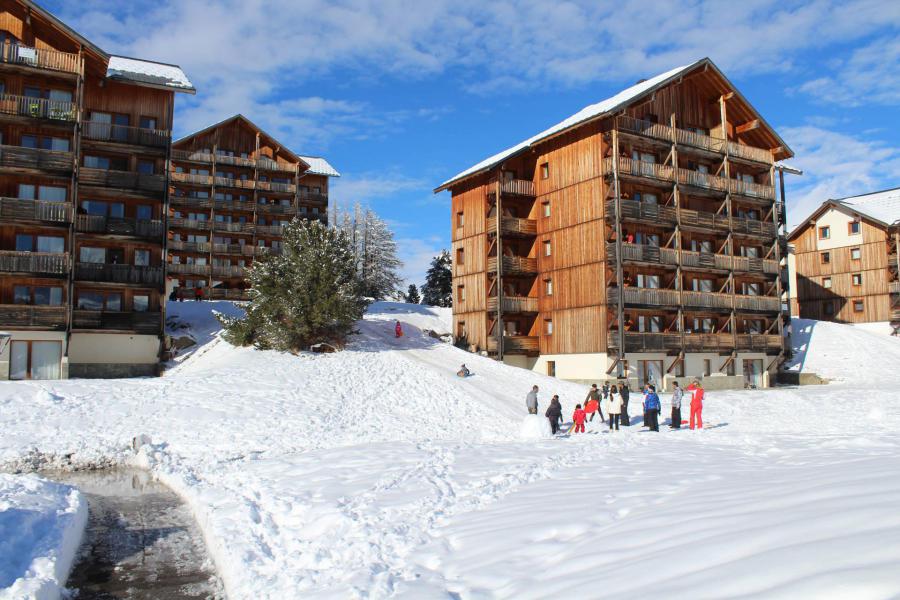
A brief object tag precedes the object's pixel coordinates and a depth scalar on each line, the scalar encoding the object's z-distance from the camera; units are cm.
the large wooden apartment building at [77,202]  3422
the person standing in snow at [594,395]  2689
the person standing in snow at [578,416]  2436
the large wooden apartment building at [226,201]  6069
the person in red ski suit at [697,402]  2475
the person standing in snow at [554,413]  2458
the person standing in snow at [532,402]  2732
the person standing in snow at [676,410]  2498
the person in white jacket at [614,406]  2500
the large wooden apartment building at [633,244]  4253
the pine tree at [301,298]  3538
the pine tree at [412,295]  8900
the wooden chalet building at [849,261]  5997
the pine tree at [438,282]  7812
